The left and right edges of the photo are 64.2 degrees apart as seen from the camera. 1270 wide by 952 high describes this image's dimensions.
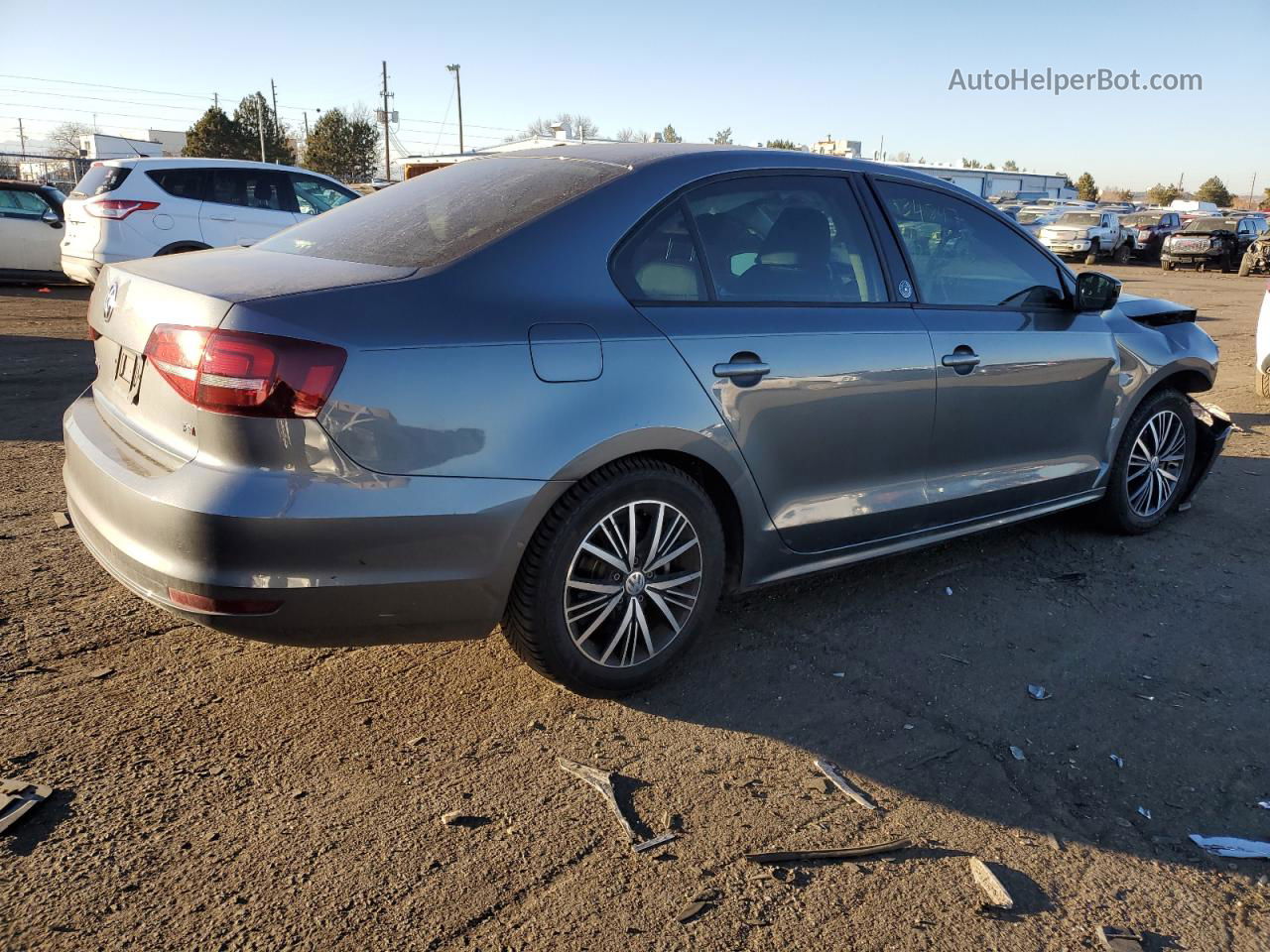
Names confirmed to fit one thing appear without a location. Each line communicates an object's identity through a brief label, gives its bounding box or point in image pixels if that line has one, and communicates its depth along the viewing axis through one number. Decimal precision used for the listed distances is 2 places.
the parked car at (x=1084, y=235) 30.73
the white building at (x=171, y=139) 62.28
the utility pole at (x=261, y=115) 57.17
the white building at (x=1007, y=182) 52.16
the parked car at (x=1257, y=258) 27.44
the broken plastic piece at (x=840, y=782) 2.81
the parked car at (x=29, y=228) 14.93
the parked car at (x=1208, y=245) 29.36
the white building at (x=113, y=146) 41.44
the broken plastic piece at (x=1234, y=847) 2.66
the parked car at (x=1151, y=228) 33.62
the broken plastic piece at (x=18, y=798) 2.51
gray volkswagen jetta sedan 2.61
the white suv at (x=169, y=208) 11.63
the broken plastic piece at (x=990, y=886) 2.42
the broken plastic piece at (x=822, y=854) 2.54
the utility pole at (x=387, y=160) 62.69
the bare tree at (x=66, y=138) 71.53
